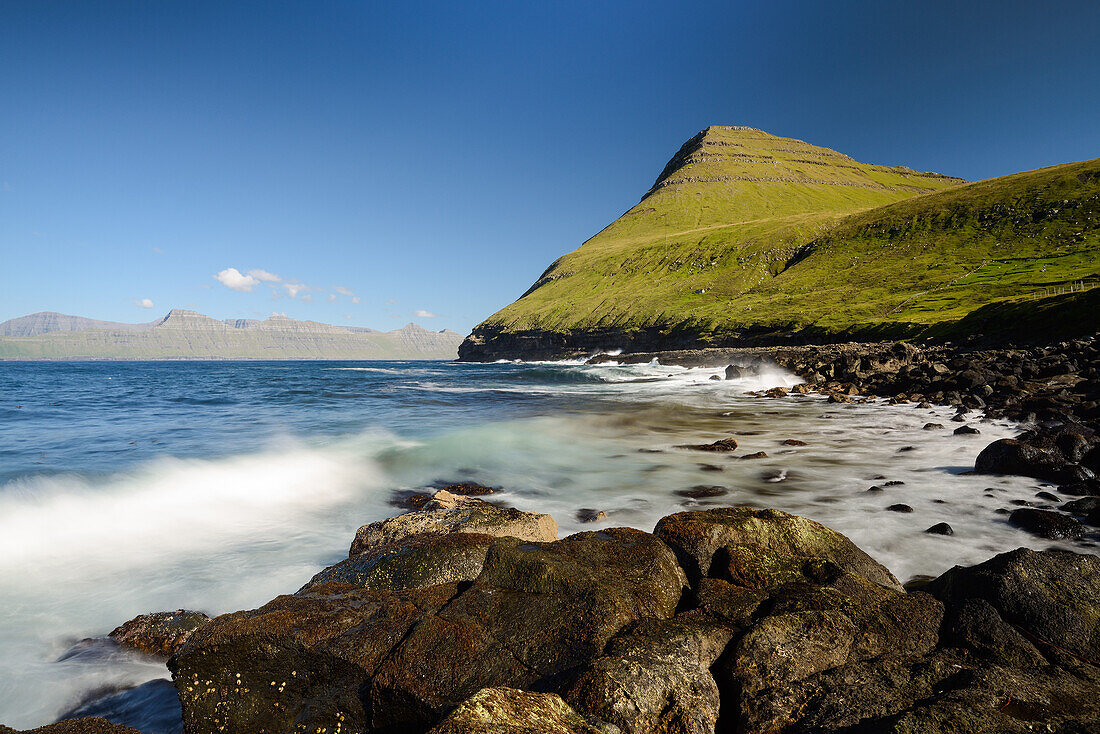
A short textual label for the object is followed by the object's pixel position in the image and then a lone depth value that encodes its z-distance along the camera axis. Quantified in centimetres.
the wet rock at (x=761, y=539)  592
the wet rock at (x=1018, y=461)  1124
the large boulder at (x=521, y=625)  397
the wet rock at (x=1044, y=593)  438
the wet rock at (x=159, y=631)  638
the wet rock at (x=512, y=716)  284
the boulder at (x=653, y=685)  350
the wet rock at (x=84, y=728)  387
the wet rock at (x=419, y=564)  575
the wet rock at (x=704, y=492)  1184
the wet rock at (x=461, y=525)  738
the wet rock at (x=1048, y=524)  822
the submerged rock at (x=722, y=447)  1661
